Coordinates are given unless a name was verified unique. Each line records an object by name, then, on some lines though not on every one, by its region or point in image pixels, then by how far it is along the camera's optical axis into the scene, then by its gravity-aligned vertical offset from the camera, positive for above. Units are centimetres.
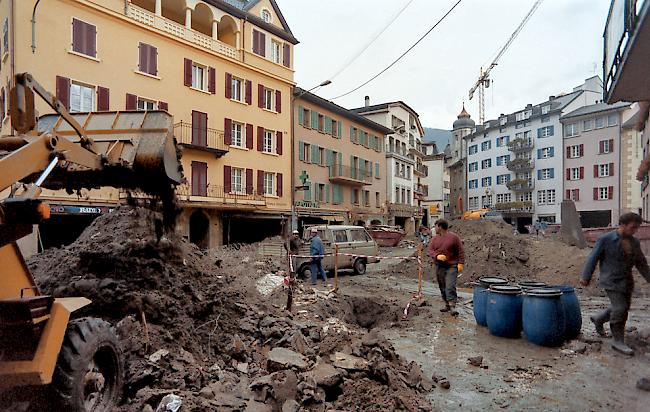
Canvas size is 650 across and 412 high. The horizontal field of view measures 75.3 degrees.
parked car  1487 -154
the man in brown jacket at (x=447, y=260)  880 -112
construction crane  9569 +2850
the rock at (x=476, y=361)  575 -212
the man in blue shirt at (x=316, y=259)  1325 -167
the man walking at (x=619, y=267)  602 -87
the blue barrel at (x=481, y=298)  765 -167
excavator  314 -85
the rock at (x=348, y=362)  504 -192
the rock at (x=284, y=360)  502 -189
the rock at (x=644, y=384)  480 -203
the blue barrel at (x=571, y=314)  669 -171
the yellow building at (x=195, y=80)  1934 +688
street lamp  3170 +137
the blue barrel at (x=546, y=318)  637 -169
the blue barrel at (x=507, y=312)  693 -175
